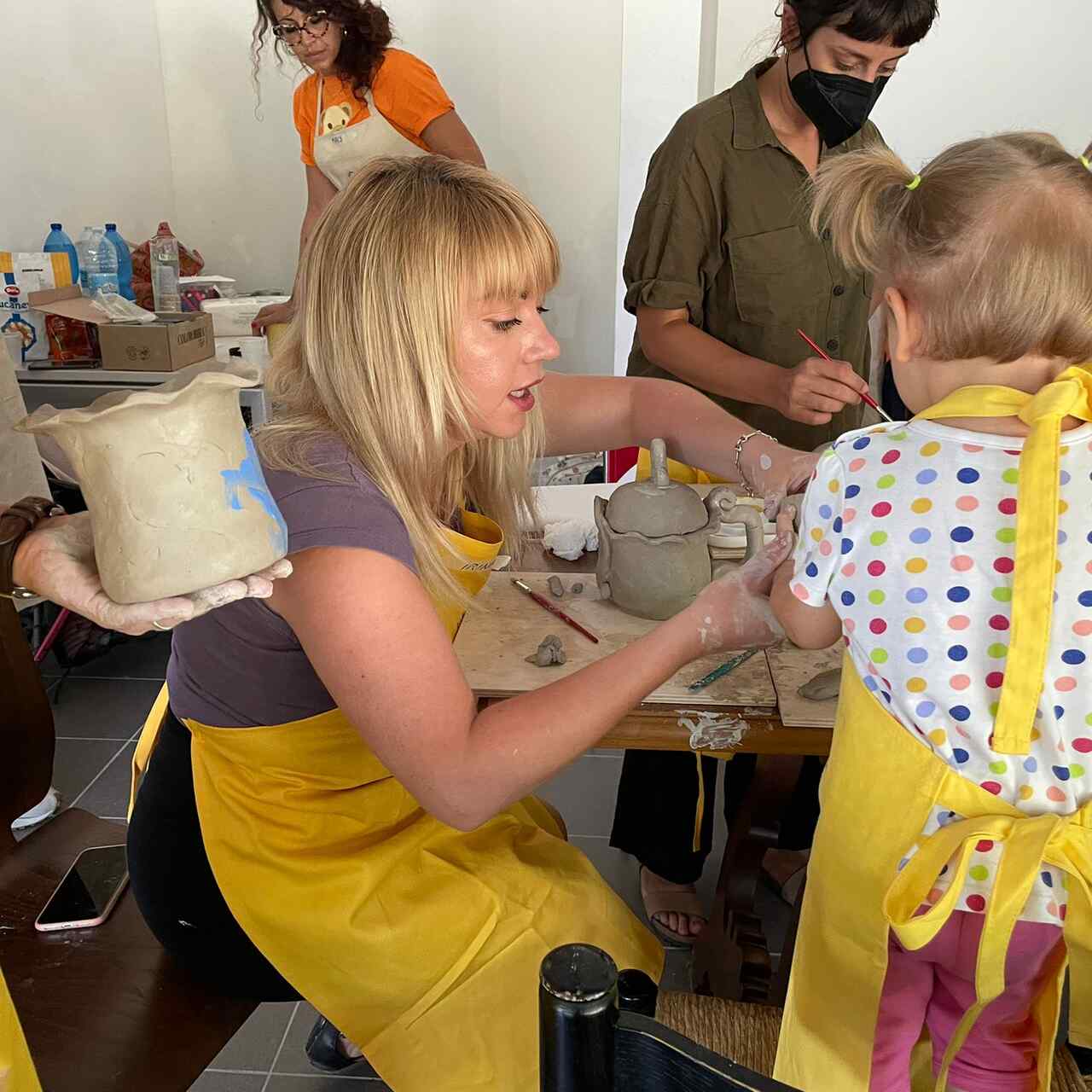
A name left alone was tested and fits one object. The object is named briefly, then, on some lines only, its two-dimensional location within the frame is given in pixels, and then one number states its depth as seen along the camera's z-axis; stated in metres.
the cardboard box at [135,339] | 3.52
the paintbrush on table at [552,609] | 1.60
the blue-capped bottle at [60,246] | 3.84
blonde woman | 1.28
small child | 1.05
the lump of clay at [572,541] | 1.92
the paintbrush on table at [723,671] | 1.46
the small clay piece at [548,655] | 1.51
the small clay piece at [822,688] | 1.41
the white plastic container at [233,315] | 4.17
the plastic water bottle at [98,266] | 3.85
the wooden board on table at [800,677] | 1.37
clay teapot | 1.63
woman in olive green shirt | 2.24
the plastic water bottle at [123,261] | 3.95
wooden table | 1.40
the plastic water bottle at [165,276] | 3.95
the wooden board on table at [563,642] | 1.44
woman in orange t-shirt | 3.39
